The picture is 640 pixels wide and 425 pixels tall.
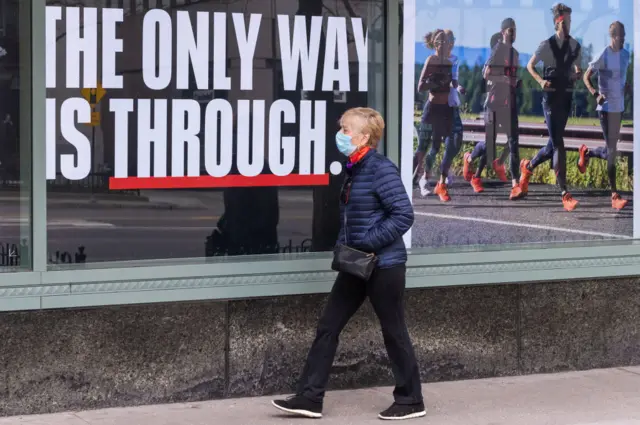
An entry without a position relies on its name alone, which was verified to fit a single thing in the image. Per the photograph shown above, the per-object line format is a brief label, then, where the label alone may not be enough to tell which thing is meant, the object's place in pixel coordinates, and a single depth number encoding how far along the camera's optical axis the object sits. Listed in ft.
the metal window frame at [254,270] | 42.39
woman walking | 41.19
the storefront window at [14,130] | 42.45
